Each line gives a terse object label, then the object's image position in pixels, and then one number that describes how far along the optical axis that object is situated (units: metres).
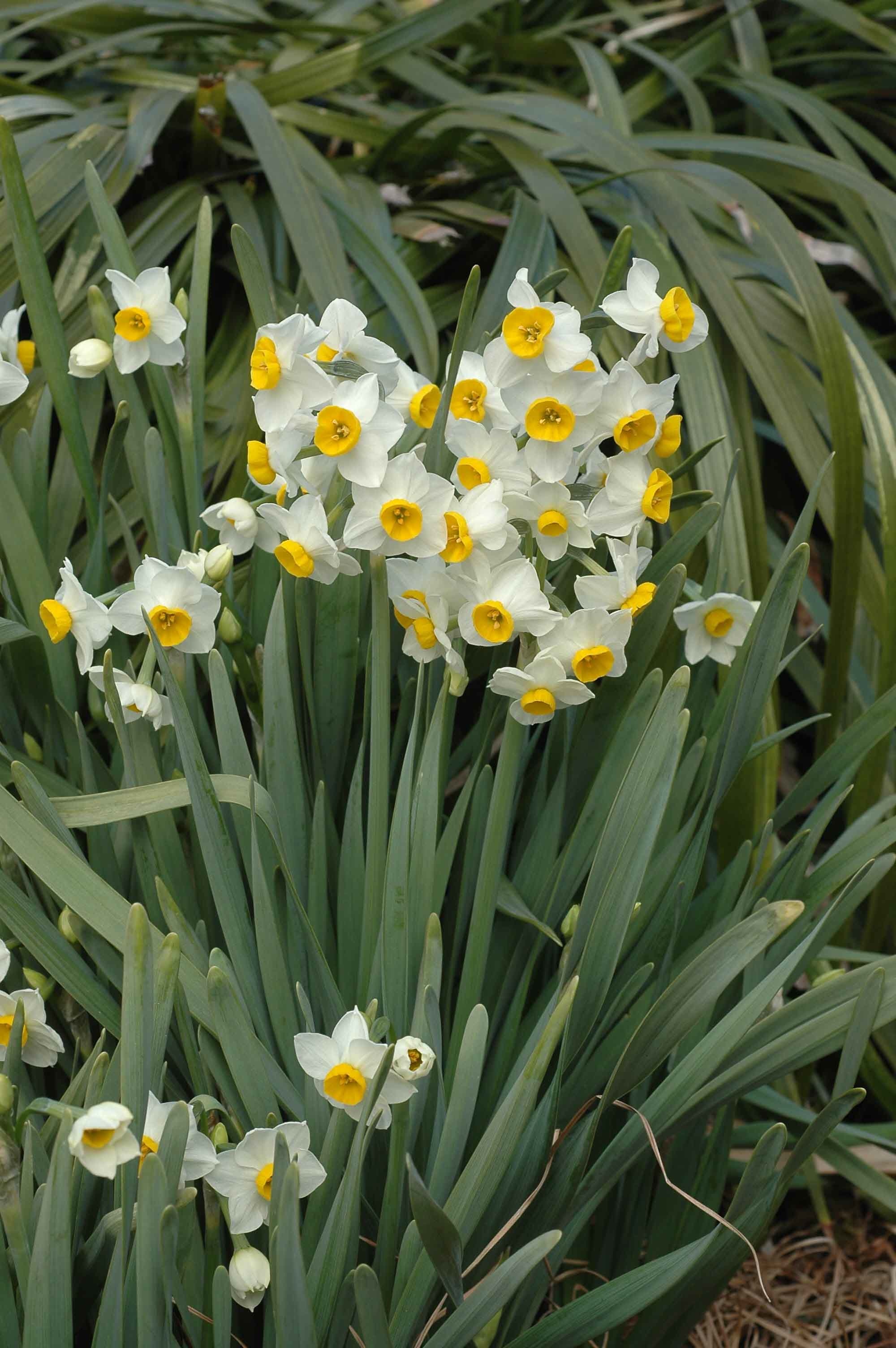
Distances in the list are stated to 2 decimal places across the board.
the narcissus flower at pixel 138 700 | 1.59
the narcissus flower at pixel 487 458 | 1.56
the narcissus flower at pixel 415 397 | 1.61
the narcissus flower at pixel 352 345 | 1.59
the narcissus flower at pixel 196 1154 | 1.52
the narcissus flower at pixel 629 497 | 1.56
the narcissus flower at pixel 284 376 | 1.55
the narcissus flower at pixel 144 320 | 1.62
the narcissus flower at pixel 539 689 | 1.55
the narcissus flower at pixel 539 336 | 1.54
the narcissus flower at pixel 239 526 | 1.59
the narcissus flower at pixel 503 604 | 1.54
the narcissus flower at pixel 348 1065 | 1.52
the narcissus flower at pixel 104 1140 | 1.48
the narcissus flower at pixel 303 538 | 1.55
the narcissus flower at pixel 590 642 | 1.55
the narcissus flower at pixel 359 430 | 1.54
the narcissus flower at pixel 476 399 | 1.58
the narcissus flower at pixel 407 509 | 1.54
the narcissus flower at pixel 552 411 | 1.55
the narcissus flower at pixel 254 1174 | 1.52
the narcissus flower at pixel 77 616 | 1.59
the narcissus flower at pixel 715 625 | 1.63
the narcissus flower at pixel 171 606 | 1.58
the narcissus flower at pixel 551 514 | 1.56
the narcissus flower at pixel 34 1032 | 1.55
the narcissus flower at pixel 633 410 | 1.56
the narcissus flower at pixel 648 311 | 1.57
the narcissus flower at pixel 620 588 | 1.56
